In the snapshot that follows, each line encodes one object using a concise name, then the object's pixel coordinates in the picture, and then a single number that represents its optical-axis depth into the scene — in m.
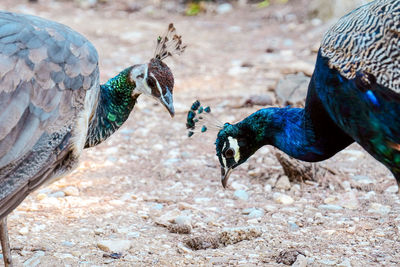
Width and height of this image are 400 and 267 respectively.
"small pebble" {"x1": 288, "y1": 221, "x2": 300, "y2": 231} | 6.82
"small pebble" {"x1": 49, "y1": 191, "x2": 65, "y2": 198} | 7.59
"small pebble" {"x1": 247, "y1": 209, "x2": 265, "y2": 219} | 7.12
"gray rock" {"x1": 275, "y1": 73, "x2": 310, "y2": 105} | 9.87
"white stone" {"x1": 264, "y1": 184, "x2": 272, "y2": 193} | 7.86
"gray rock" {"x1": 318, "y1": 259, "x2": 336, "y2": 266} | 5.97
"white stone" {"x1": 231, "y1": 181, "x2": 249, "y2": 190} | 7.96
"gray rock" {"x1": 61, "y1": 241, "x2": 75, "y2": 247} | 6.36
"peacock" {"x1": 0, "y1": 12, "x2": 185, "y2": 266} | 5.27
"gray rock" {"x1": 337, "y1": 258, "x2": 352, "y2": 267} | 5.90
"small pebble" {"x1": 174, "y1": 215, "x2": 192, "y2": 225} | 6.83
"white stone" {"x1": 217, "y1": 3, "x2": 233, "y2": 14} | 17.78
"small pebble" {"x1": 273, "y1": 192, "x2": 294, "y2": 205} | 7.51
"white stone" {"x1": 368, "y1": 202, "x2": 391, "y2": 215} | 7.19
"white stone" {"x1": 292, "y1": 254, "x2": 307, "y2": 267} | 5.82
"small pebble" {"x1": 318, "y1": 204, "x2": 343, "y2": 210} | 7.35
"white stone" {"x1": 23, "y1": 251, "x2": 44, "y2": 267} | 6.00
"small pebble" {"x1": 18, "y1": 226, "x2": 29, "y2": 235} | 6.61
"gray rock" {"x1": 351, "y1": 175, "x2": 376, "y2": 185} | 8.00
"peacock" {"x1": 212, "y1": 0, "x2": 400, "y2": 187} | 5.36
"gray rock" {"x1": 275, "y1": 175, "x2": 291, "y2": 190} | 7.87
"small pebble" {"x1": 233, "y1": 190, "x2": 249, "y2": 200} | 7.70
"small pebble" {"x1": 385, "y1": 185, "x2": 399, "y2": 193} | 7.71
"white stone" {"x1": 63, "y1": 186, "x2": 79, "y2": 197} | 7.64
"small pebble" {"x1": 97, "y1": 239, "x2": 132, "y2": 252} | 6.25
